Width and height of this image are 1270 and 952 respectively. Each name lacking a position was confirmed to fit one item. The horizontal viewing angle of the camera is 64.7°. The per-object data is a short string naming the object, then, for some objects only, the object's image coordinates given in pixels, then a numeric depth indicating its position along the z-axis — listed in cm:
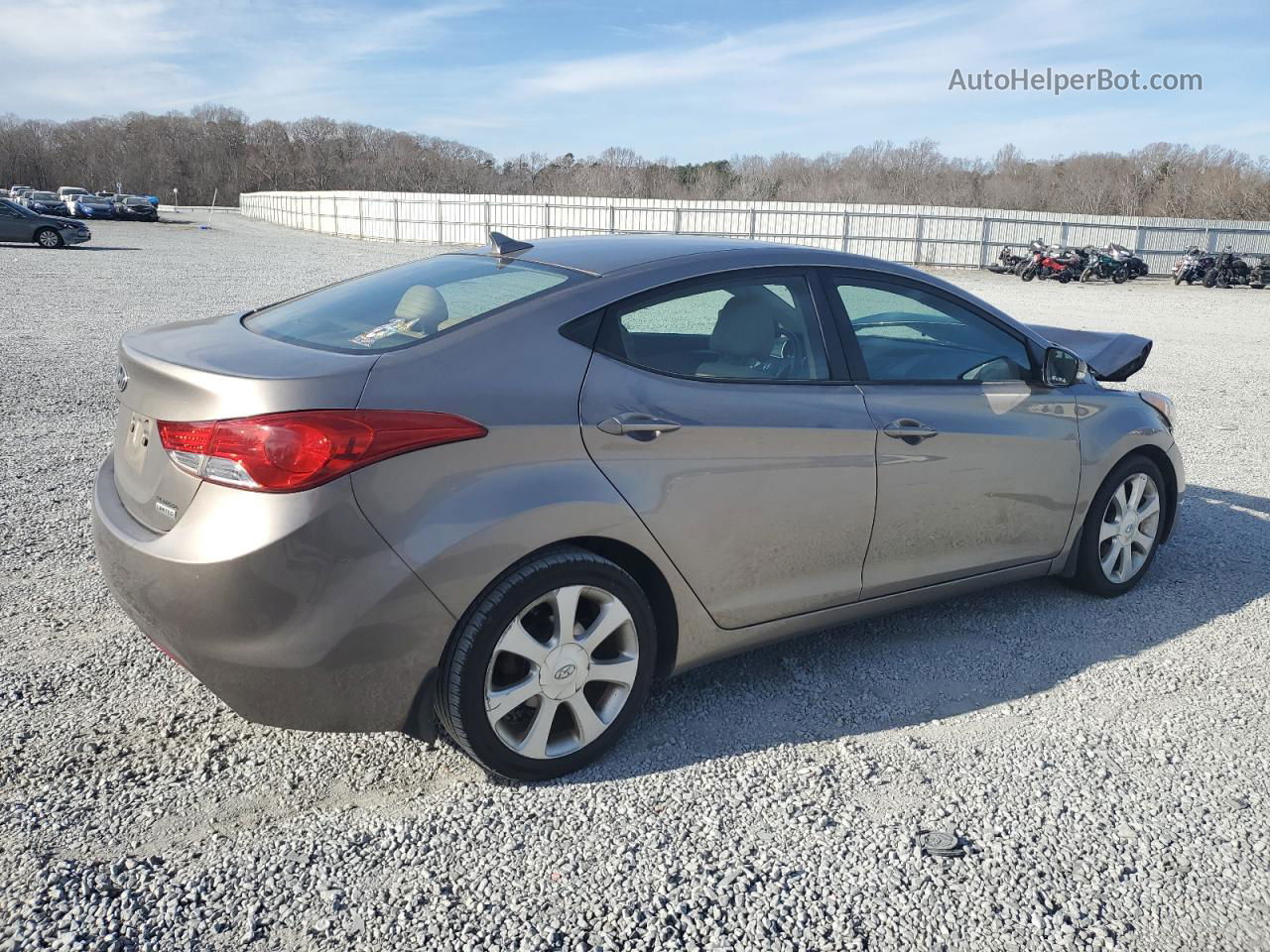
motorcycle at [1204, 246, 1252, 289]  3309
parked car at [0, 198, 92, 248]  2939
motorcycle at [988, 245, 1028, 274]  3356
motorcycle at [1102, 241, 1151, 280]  3322
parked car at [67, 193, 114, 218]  5069
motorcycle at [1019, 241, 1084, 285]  3175
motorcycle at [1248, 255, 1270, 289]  3331
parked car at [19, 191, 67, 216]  4958
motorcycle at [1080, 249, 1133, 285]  3253
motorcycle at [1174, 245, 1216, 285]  3325
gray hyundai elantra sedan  261
